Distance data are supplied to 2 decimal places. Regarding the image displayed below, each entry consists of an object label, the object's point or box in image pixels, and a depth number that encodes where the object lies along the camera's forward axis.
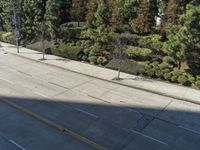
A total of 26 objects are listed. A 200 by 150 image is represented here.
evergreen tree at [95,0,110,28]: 34.62
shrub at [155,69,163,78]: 27.66
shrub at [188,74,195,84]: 26.14
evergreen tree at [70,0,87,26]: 39.75
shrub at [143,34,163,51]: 30.82
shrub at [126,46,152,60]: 31.06
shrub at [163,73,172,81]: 27.12
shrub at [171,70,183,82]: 26.80
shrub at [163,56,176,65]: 29.03
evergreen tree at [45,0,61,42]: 37.59
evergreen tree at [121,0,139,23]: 33.81
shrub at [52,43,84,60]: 34.12
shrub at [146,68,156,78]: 28.11
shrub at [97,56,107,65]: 31.96
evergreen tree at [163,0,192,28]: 29.98
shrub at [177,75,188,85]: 26.23
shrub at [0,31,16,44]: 43.24
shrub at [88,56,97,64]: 32.44
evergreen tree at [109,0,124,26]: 34.41
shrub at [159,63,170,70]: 28.16
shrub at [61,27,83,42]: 38.19
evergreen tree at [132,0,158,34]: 32.25
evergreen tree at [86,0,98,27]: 37.25
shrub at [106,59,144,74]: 29.14
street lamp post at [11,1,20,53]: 38.44
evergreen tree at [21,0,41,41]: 41.09
